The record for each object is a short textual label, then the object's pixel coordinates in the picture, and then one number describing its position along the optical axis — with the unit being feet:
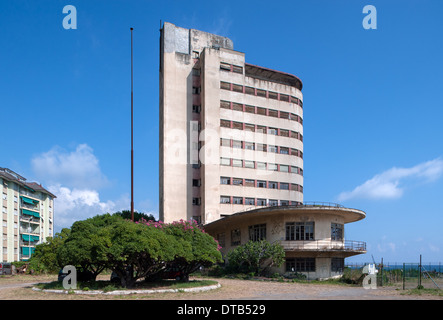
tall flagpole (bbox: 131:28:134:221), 107.94
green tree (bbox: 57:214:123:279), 71.36
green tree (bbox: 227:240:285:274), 127.03
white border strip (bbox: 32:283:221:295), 72.38
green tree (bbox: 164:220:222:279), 82.45
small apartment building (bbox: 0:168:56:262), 218.79
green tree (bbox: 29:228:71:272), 99.76
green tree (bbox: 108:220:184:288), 71.26
